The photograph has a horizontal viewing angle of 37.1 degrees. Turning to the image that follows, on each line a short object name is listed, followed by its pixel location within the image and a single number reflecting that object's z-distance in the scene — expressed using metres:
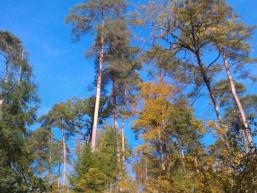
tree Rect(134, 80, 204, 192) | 14.98
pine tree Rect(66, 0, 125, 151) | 20.86
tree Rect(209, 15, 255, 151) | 15.08
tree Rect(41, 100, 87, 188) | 26.20
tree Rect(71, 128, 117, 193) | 13.91
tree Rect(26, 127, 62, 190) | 30.47
